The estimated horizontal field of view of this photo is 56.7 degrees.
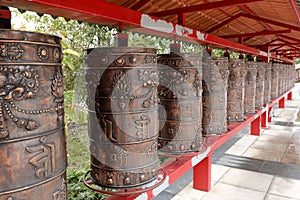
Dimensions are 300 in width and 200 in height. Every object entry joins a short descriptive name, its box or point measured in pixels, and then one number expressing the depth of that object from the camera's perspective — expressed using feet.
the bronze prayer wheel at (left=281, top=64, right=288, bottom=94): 29.65
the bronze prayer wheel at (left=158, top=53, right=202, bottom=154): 8.21
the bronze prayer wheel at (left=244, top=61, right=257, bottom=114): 14.98
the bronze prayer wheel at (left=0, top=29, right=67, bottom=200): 3.86
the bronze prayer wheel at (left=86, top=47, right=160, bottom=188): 5.87
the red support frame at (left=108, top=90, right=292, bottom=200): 8.29
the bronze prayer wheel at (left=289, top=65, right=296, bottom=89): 38.74
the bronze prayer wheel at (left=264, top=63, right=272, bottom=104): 19.91
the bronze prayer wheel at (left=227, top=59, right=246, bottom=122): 12.55
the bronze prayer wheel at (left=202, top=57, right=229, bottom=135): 10.53
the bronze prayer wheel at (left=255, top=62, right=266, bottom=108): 17.43
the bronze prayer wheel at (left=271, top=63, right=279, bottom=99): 23.38
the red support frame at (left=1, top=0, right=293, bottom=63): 5.16
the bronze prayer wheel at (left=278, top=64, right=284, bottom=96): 26.82
